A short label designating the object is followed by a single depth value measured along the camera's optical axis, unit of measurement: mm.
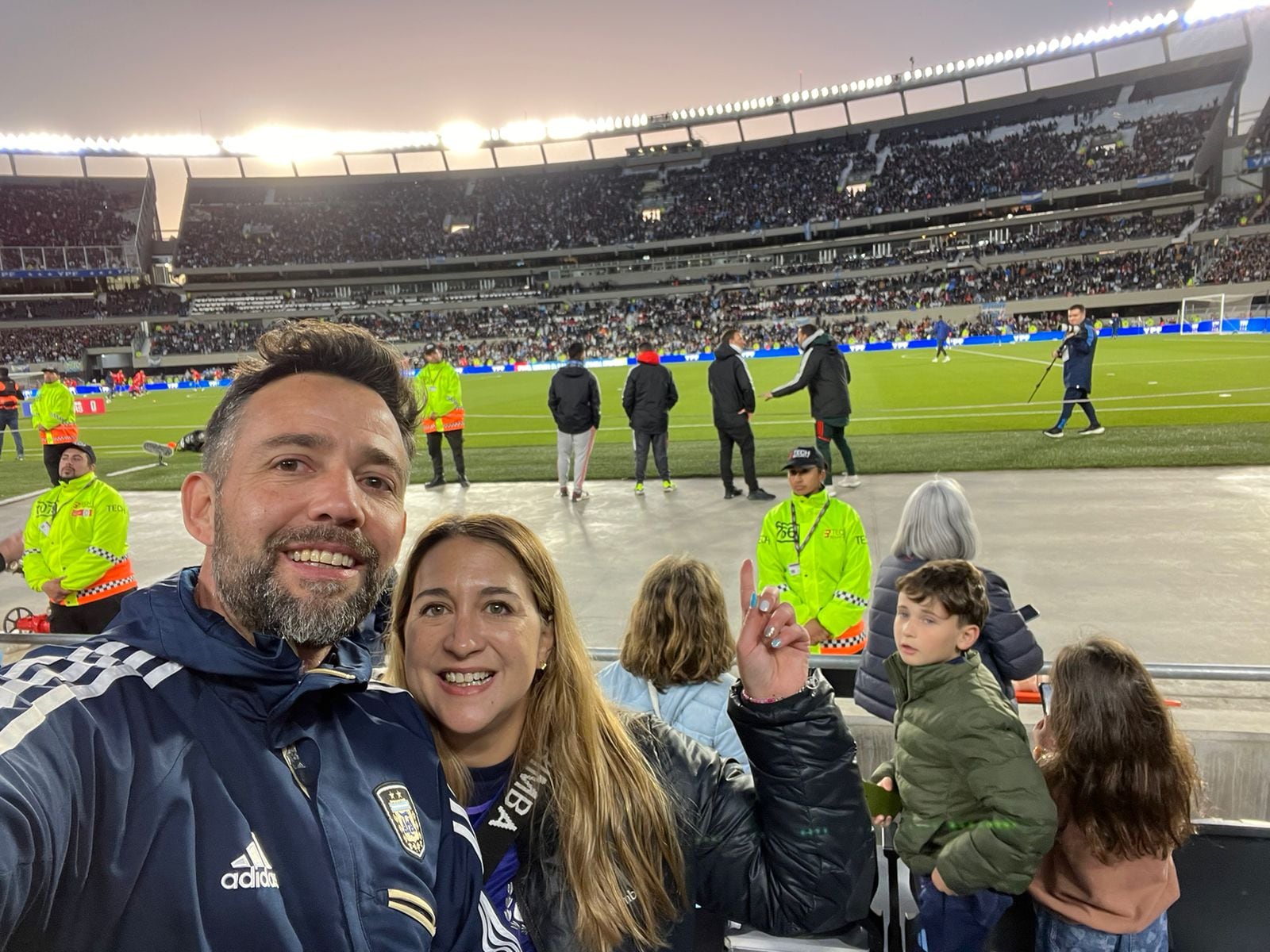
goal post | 41625
